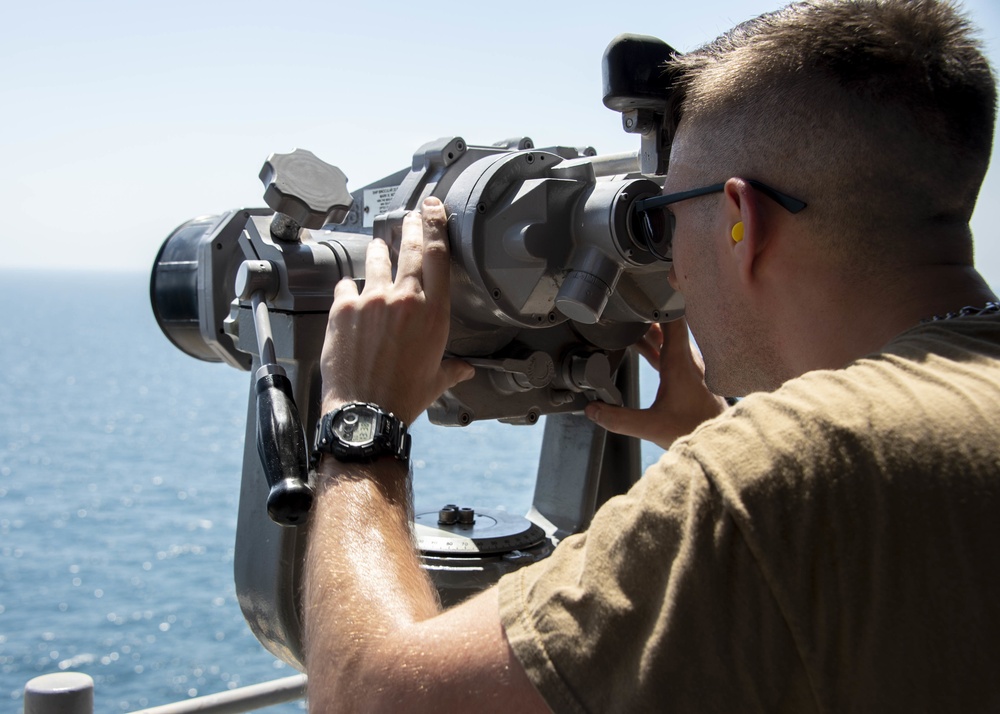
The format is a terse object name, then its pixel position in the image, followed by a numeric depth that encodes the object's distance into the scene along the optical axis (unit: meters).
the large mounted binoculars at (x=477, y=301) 1.41
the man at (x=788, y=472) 0.75
